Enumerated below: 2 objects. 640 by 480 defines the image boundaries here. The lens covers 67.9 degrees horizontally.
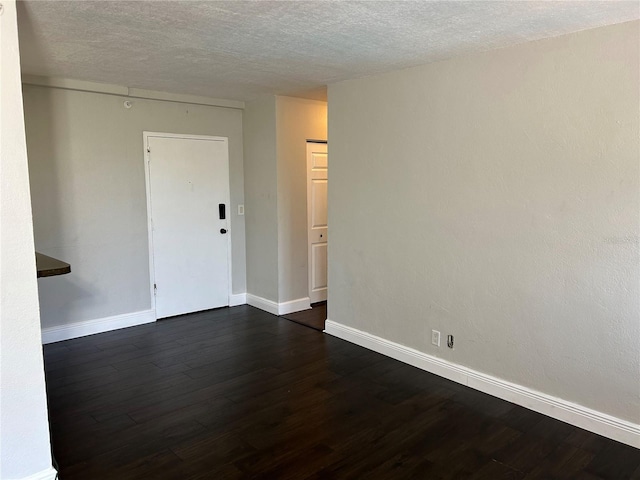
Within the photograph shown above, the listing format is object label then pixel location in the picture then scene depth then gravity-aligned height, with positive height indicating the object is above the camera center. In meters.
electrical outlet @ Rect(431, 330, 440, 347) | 3.57 -1.11
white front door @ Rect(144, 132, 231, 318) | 4.80 -0.29
